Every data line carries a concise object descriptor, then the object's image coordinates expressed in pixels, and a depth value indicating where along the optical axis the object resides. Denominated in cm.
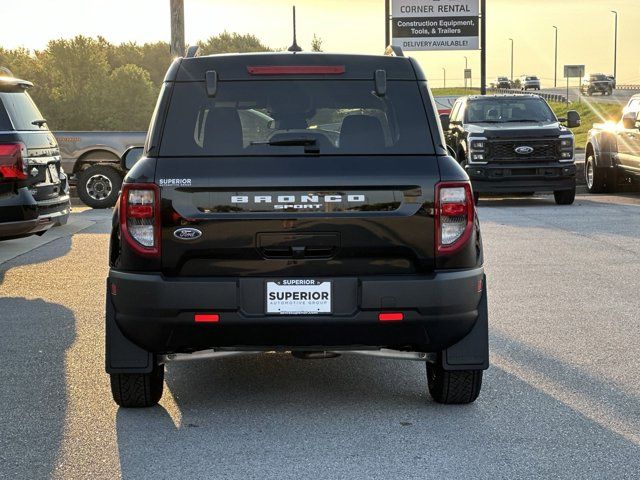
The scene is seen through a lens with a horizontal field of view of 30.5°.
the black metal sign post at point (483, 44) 3358
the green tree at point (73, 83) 7712
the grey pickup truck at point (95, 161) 2078
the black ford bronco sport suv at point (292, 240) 554
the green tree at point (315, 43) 7438
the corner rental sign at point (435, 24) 3372
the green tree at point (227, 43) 10488
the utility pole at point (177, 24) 2339
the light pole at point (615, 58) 11412
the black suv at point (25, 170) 1092
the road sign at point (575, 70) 7418
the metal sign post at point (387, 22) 3347
